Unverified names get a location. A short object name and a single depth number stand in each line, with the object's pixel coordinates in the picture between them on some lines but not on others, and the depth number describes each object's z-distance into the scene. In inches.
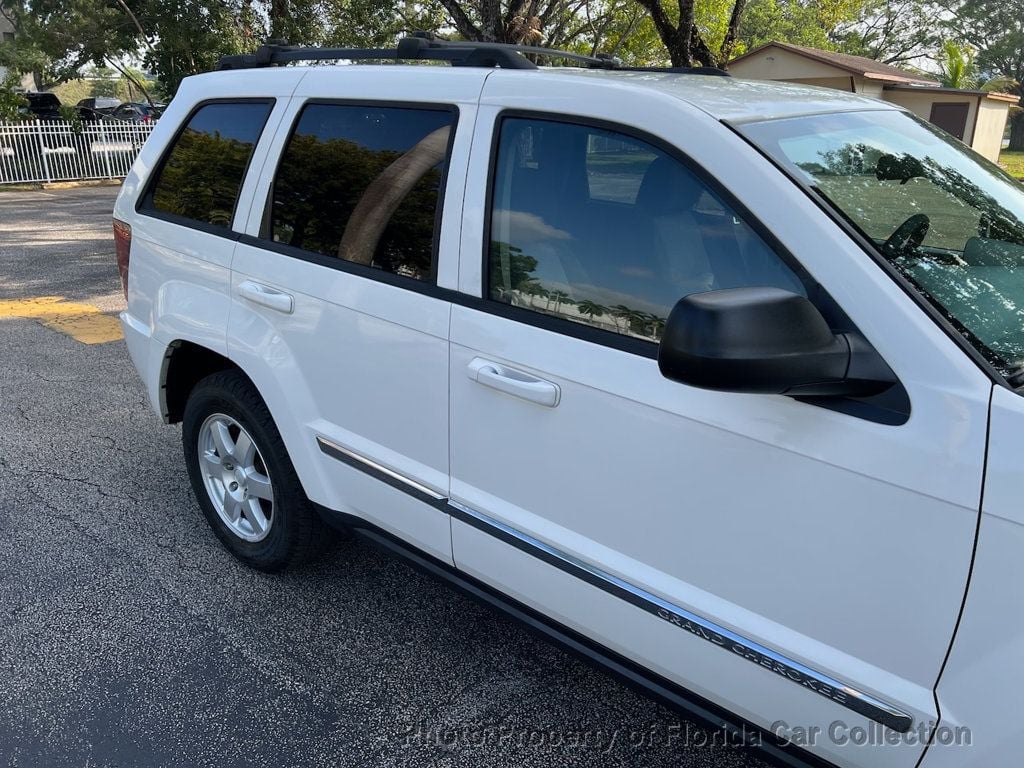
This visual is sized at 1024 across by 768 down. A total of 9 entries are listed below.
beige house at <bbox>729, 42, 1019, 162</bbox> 928.3
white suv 60.4
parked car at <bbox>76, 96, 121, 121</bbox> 1046.4
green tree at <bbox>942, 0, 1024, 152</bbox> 2199.8
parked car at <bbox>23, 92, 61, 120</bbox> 986.7
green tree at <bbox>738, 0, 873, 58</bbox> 1528.1
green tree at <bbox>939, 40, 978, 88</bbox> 1385.3
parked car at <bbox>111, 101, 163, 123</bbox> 1256.3
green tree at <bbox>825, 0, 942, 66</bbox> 1985.7
